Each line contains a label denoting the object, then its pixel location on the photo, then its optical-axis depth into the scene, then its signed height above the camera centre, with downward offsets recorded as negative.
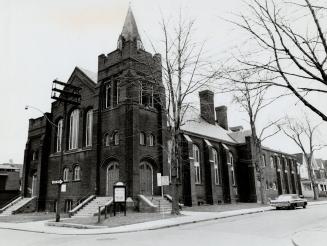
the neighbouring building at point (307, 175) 65.31 +3.34
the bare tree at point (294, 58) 9.34 +3.86
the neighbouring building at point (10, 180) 40.25 +2.40
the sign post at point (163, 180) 21.01 +0.89
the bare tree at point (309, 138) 44.38 +6.68
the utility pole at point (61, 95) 20.73 +8.24
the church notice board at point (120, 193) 22.00 +0.18
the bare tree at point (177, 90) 23.16 +7.34
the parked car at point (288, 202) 27.05 -0.93
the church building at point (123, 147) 26.48 +4.43
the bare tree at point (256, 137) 32.75 +5.56
